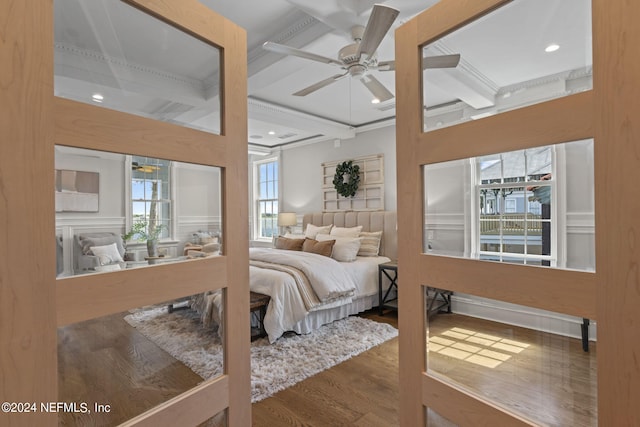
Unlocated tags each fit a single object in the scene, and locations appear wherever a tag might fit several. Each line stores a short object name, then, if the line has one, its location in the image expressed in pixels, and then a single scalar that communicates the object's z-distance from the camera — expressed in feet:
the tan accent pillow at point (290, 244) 16.23
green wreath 18.25
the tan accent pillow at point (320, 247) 14.83
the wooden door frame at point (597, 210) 2.24
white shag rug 3.35
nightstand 13.75
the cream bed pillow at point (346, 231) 16.81
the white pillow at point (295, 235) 18.89
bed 10.69
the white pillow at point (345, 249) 14.71
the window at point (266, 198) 23.61
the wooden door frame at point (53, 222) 2.12
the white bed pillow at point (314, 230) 18.43
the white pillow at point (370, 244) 16.01
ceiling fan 6.28
